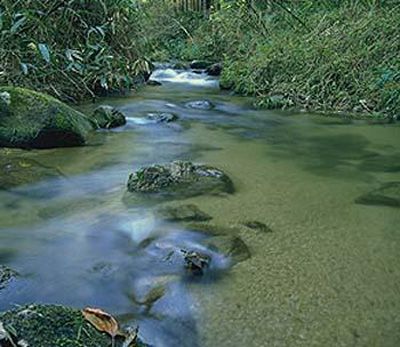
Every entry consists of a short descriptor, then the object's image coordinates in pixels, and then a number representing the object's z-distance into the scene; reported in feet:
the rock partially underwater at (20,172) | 13.37
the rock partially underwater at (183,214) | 10.96
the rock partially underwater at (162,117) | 22.25
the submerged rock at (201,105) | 25.61
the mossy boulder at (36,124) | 16.58
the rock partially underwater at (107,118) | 20.36
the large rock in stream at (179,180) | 12.50
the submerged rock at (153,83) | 33.55
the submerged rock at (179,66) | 40.47
